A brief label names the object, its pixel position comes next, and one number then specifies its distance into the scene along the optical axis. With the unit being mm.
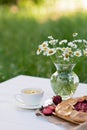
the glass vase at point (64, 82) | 1637
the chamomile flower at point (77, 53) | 1591
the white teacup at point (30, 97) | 1571
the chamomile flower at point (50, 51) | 1593
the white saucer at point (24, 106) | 1576
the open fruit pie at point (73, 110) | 1403
